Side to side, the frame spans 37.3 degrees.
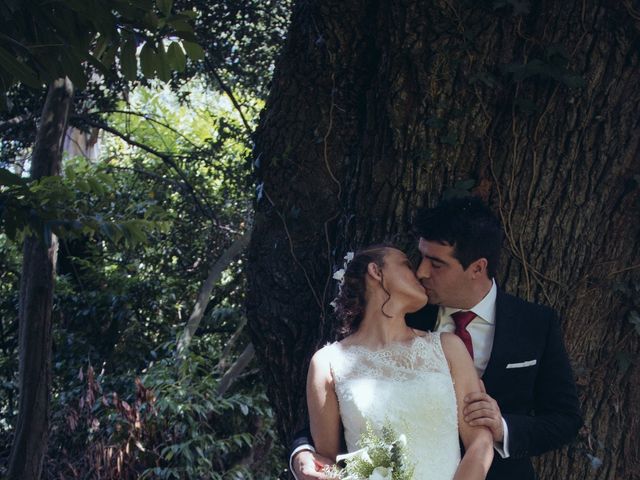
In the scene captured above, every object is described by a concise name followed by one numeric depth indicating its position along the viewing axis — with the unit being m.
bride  3.26
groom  3.52
